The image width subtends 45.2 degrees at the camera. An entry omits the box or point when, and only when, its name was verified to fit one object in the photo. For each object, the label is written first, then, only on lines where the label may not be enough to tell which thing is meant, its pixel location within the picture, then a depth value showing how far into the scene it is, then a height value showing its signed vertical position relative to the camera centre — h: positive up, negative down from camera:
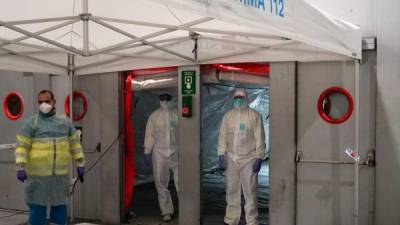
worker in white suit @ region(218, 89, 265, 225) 5.29 -0.51
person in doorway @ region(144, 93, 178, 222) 6.00 -0.50
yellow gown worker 4.33 -0.48
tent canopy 3.21 +0.64
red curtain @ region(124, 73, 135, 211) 5.90 -0.49
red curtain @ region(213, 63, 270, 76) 5.20 +0.44
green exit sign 5.39 +0.29
